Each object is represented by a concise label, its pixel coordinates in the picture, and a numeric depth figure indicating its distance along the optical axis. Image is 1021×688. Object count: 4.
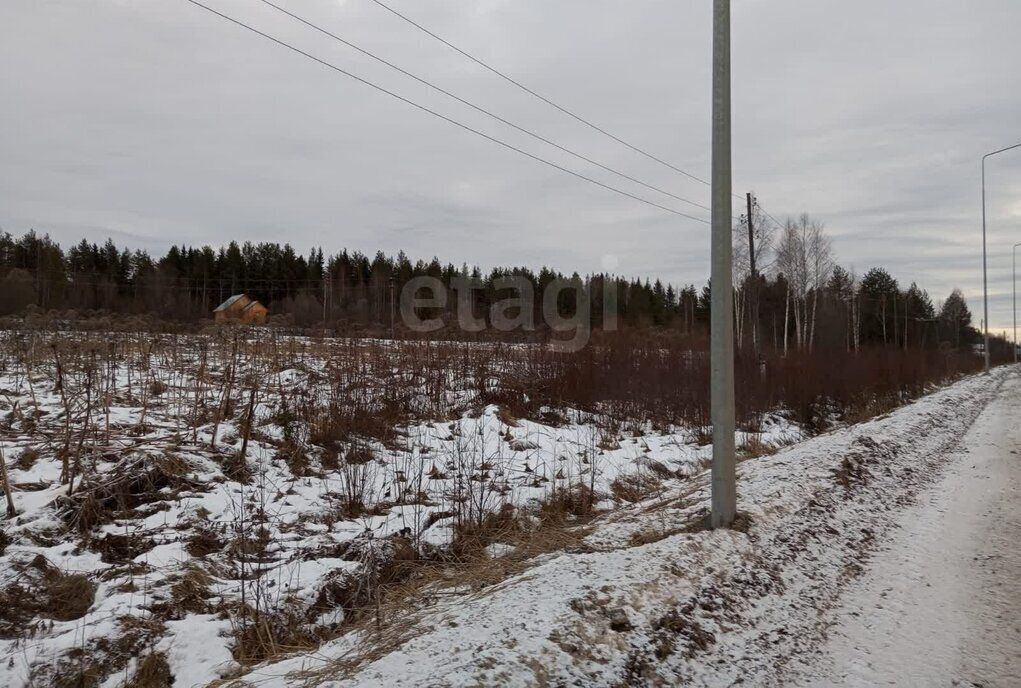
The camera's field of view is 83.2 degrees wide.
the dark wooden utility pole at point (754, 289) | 19.12
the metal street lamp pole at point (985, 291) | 30.50
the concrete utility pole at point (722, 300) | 4.83
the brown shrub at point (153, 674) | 3.44
